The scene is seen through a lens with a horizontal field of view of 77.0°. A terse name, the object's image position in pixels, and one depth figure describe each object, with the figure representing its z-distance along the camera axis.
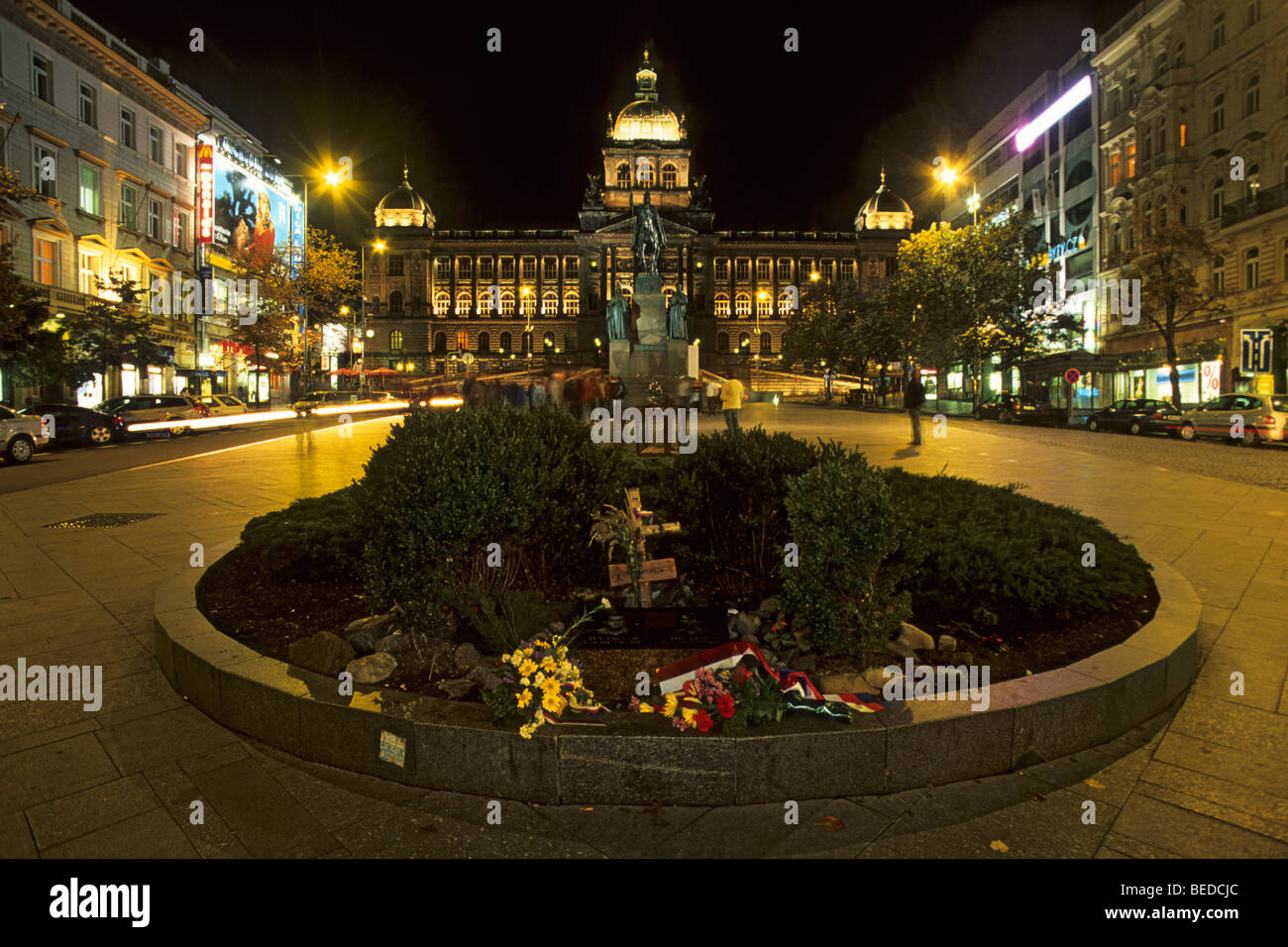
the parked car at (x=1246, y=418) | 21.99
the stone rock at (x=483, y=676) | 3.92
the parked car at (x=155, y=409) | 26.69
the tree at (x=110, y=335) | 30.56
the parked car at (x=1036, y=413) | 33.69
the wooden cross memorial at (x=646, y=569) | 4.75
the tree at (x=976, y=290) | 40.88
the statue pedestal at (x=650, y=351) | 26.09
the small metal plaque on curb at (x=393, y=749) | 3.45
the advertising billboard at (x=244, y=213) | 48.38
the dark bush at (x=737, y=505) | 5.36
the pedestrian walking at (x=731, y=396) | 17.69
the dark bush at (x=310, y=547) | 5.46
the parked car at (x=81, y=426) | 22.50
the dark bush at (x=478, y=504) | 4.25
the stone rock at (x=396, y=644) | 4.42
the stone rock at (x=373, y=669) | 4.02
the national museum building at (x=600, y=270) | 97.50
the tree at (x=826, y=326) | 55.41
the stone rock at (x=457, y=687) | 3.86
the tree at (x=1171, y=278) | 30.97
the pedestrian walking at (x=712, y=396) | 32.62
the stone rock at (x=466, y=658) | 4.20
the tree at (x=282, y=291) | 48.78
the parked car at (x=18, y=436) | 18.70
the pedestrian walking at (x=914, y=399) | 19.05
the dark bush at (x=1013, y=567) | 4.93
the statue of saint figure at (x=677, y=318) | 27.50
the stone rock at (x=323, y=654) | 4.10
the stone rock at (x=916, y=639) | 4.46
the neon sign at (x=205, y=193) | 45.72
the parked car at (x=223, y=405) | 31.98
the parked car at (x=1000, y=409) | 35.44
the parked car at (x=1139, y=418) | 26.90
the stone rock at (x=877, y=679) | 3.95
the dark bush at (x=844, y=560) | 3.93
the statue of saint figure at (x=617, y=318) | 26.06
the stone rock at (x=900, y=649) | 4.37
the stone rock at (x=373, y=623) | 4.64
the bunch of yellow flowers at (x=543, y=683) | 3.39
